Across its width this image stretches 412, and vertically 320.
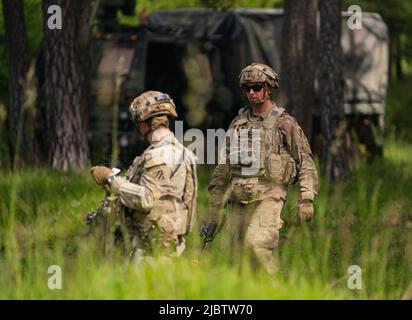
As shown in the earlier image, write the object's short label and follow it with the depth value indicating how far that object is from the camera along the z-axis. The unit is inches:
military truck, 738.8
